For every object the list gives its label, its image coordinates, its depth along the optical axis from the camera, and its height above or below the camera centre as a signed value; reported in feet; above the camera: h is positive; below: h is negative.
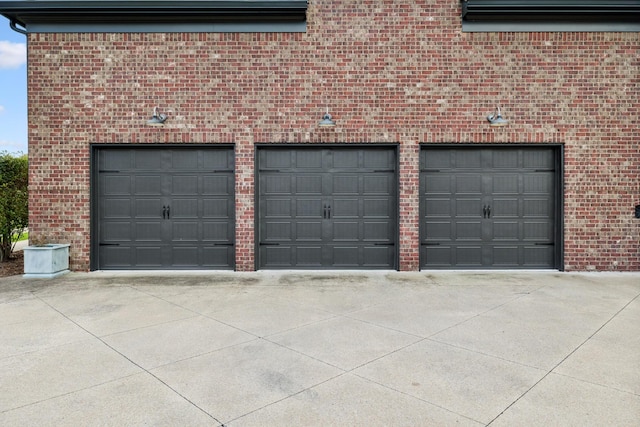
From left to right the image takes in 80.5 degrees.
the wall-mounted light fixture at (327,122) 25.52 +6.08
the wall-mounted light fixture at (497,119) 25.76 +6.36
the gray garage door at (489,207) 27.27 +0.33
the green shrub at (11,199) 28.73 +0.78
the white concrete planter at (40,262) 24.54 -3.43
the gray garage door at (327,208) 27.20 +0.25
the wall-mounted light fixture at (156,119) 25.64 +6.22
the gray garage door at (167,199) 27.12 +0.79
